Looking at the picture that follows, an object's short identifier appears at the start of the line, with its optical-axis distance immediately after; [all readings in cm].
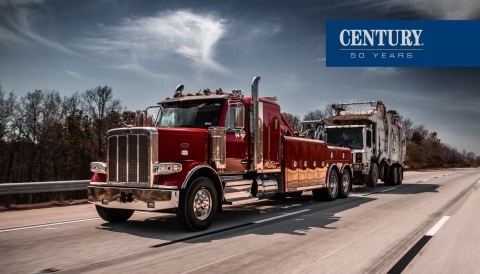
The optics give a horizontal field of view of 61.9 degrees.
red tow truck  717
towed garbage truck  1781
